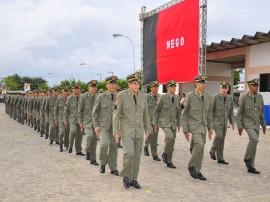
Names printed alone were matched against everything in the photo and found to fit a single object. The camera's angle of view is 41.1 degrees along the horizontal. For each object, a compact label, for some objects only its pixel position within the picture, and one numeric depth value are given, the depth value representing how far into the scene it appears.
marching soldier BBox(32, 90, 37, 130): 17.08
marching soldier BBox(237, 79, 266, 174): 7.74
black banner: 23.08
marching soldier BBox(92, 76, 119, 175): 7.55
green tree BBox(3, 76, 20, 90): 146.00
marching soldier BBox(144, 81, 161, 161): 9.55
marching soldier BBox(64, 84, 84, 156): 10.12
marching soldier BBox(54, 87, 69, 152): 11.12
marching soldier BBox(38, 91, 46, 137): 14.56
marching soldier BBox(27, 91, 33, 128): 18.19
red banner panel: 18.38
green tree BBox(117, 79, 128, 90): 65.21
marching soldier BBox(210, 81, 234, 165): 8.70
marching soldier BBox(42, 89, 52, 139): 13.81
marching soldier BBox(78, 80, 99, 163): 8.83
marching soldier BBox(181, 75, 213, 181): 7.15
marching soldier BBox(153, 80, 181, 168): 8.41
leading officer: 6.29
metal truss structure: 17.39
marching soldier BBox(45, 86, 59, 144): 12.47
